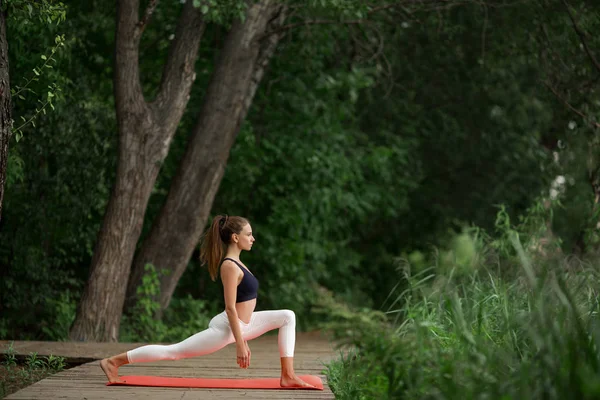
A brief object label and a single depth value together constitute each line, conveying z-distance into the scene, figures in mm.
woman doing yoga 11234
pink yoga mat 11249
